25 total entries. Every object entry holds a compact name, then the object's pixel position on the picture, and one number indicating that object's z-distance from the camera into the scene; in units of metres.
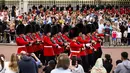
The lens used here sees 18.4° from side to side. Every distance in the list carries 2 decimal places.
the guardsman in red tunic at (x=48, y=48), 10.79
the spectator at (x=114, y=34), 16.70
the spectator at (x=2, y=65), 6.66
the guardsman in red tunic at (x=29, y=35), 11.00
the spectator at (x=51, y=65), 7.39
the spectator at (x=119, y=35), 16.80
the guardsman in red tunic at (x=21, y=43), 10.54
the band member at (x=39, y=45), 11.24
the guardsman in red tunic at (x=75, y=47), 10.23
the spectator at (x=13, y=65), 6.52
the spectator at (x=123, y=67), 6.70
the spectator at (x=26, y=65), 6.76
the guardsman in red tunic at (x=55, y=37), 10.96
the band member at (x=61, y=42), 11.00
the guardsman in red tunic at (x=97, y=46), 11.43
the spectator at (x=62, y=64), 5.32
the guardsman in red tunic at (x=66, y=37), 11.00
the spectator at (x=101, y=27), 16.56
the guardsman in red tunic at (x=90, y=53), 11.05
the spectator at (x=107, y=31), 17.12
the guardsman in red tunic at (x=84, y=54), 10.55
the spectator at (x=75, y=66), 6.75
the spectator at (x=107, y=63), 8.83
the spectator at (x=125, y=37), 17.21
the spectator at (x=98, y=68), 7.21
